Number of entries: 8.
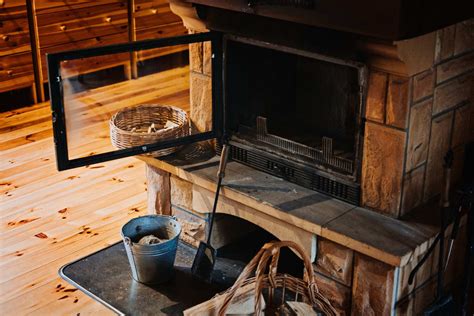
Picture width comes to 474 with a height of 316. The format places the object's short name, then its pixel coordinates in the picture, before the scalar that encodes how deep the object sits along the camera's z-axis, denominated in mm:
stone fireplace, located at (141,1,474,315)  2443
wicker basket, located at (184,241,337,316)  2211
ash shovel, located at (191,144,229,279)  2812
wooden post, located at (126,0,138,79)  5203
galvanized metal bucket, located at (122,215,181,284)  2721
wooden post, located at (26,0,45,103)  4637
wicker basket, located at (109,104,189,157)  2945
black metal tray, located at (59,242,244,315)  2686
